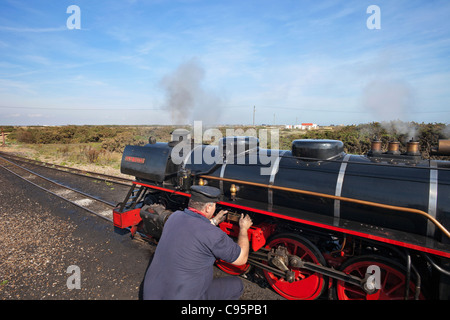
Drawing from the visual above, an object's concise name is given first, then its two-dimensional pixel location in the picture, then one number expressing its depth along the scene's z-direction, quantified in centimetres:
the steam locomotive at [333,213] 295
